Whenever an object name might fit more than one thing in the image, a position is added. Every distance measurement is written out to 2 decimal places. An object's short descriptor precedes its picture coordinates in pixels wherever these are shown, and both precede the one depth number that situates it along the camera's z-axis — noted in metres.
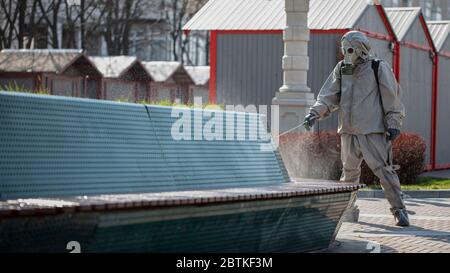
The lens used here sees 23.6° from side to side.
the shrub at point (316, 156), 17.20
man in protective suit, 10.98
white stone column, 17.77
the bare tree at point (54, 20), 41.03
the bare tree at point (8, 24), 39.69
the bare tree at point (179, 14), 57.31
